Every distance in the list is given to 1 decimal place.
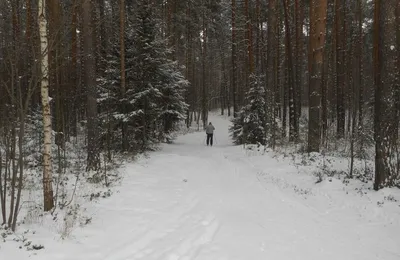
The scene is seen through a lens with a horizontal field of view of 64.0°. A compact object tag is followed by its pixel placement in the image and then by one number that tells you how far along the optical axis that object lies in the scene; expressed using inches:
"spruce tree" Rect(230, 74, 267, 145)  717.9
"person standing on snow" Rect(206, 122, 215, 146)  805.9
